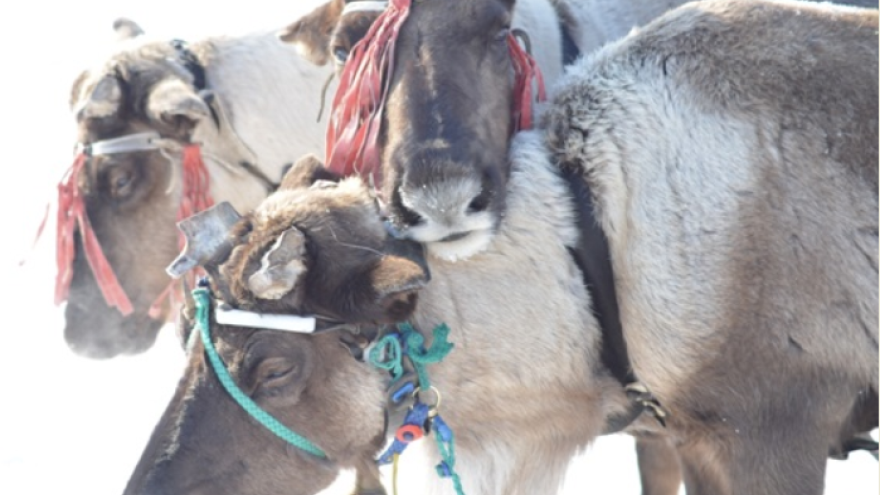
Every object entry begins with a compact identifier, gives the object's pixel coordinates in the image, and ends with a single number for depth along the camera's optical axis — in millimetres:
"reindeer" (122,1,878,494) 6527
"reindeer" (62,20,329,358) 9742
